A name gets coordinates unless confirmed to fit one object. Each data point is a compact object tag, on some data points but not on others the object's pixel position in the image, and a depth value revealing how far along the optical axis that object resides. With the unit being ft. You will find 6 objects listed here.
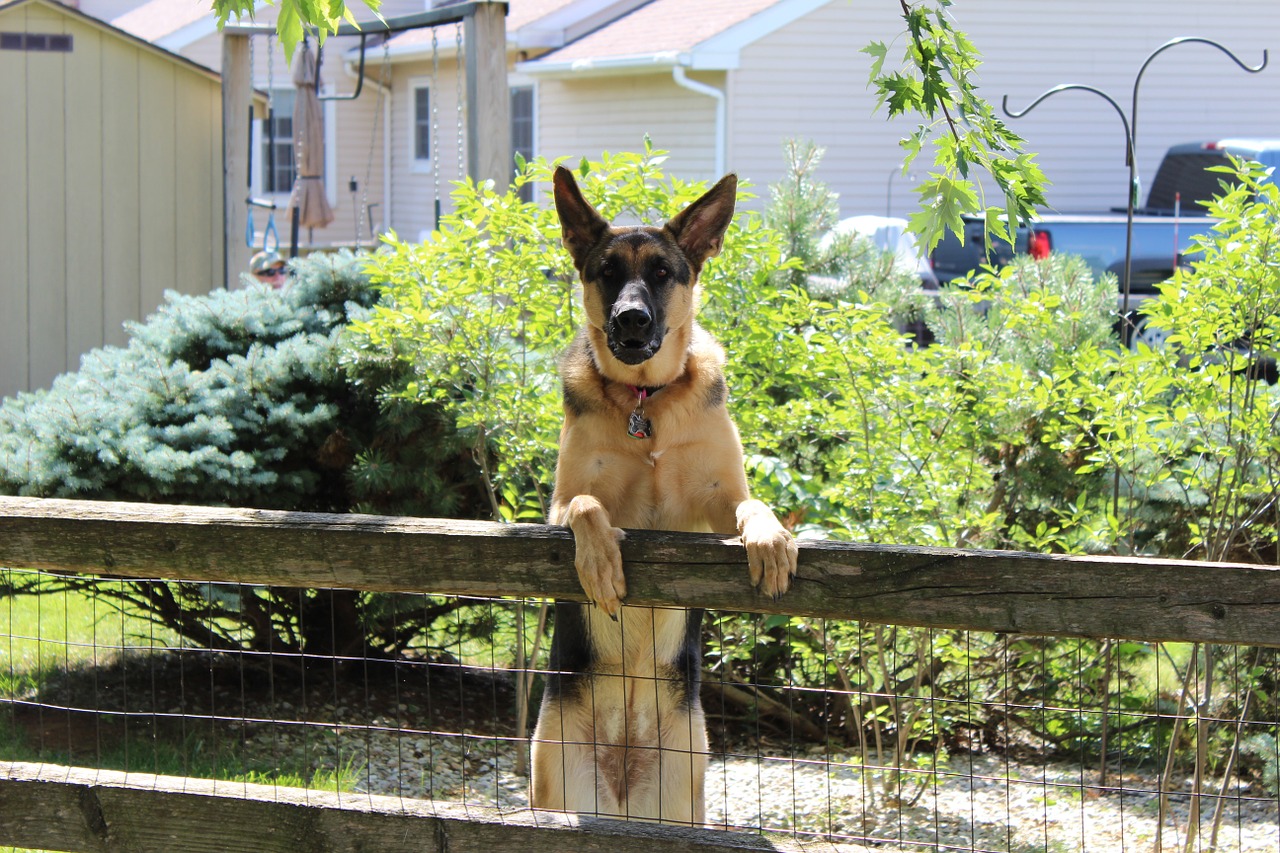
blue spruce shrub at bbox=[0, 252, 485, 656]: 17.54
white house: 52.06
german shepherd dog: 11.32
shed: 30.45
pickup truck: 40.42
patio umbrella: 37.81
